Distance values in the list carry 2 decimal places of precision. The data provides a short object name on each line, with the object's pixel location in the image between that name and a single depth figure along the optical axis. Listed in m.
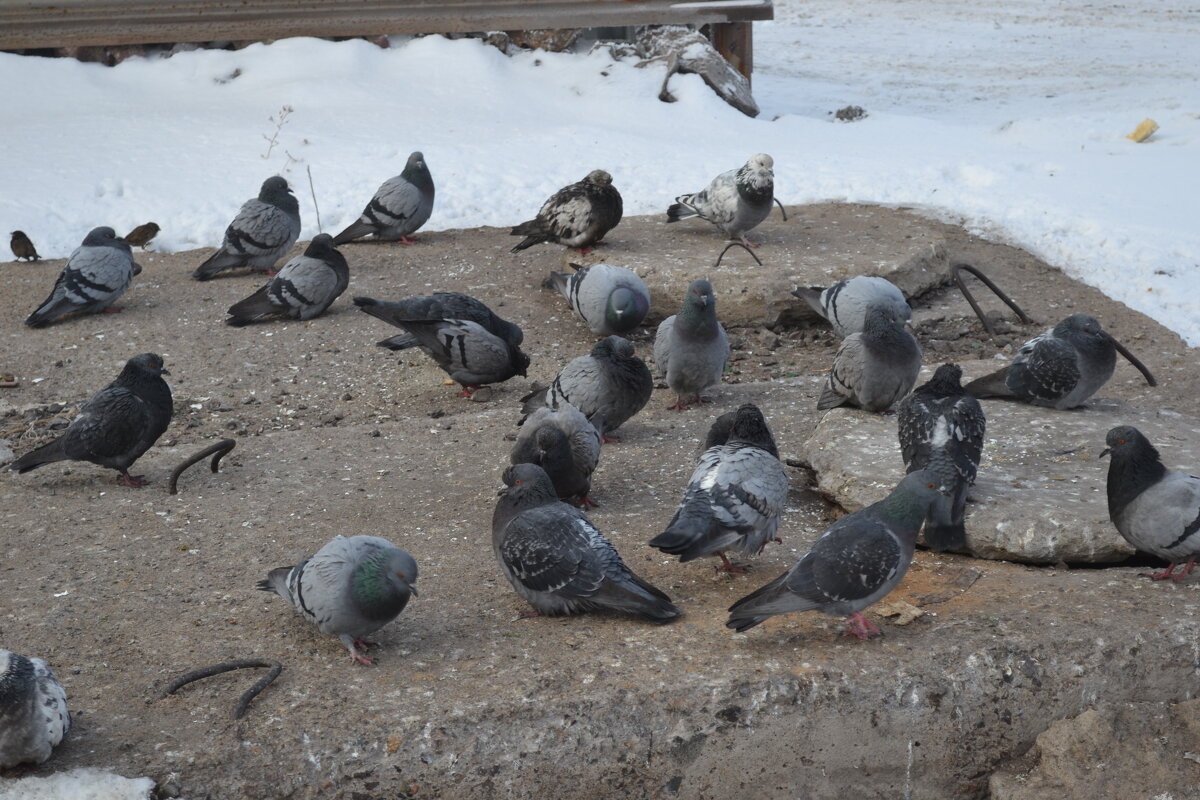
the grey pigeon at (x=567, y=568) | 8.48
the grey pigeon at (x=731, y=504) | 8.73
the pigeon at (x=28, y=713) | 6.81
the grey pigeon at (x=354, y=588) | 8.00
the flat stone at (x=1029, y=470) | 9.49
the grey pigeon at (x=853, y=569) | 7.89
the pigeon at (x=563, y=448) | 10.52
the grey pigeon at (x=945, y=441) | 9.35
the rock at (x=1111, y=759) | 7.80
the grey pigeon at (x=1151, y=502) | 8.64
